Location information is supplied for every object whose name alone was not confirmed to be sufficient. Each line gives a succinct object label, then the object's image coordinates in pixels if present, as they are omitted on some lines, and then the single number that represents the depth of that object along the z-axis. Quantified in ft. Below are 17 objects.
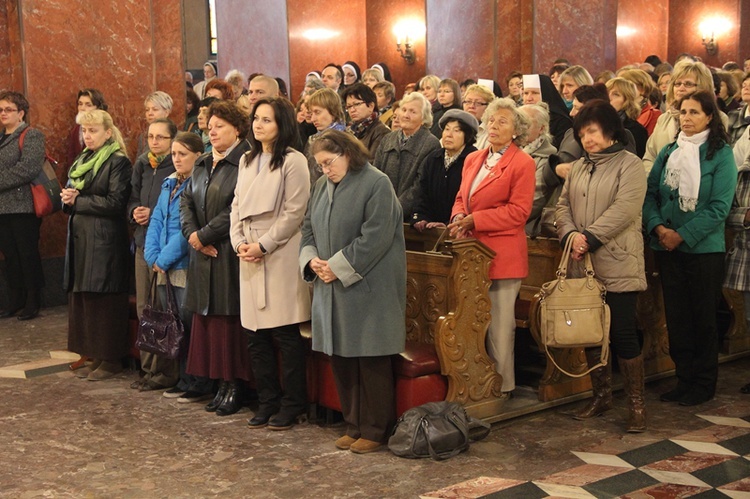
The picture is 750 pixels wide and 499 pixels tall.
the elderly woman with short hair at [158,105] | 26.63
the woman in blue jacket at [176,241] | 19.88
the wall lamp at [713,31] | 55.62
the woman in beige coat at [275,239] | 17.60
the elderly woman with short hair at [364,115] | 22.70
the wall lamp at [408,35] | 52.75
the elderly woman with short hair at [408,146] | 21.27
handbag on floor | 15.99
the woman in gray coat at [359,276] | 16.19
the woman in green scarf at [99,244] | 21.80
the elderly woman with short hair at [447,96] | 26.78
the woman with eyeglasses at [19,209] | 26.91
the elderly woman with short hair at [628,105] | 21.54
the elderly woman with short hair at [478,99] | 23.31
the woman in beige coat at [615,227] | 17.15
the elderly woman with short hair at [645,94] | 23.85
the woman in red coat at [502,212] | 17.78
